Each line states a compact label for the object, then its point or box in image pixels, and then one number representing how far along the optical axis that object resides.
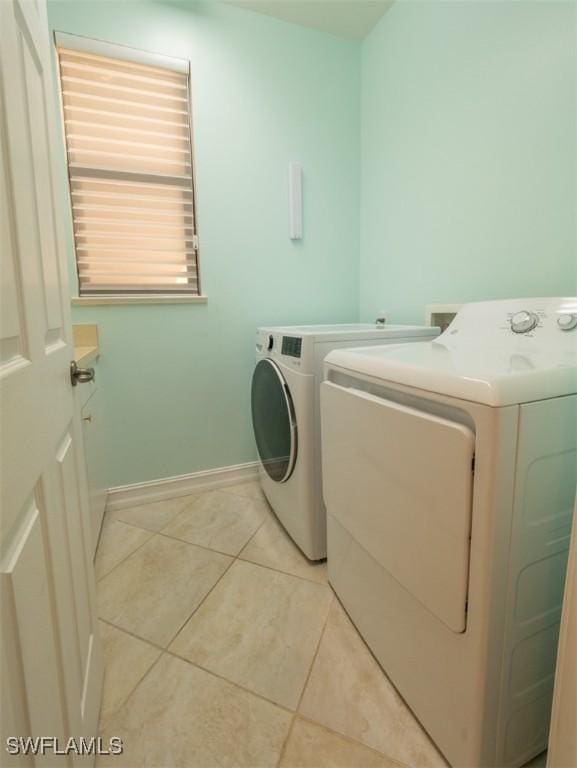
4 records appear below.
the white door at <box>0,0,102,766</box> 0.43
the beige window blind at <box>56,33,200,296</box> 1.67
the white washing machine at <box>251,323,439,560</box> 1.31
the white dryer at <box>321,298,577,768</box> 0.62
